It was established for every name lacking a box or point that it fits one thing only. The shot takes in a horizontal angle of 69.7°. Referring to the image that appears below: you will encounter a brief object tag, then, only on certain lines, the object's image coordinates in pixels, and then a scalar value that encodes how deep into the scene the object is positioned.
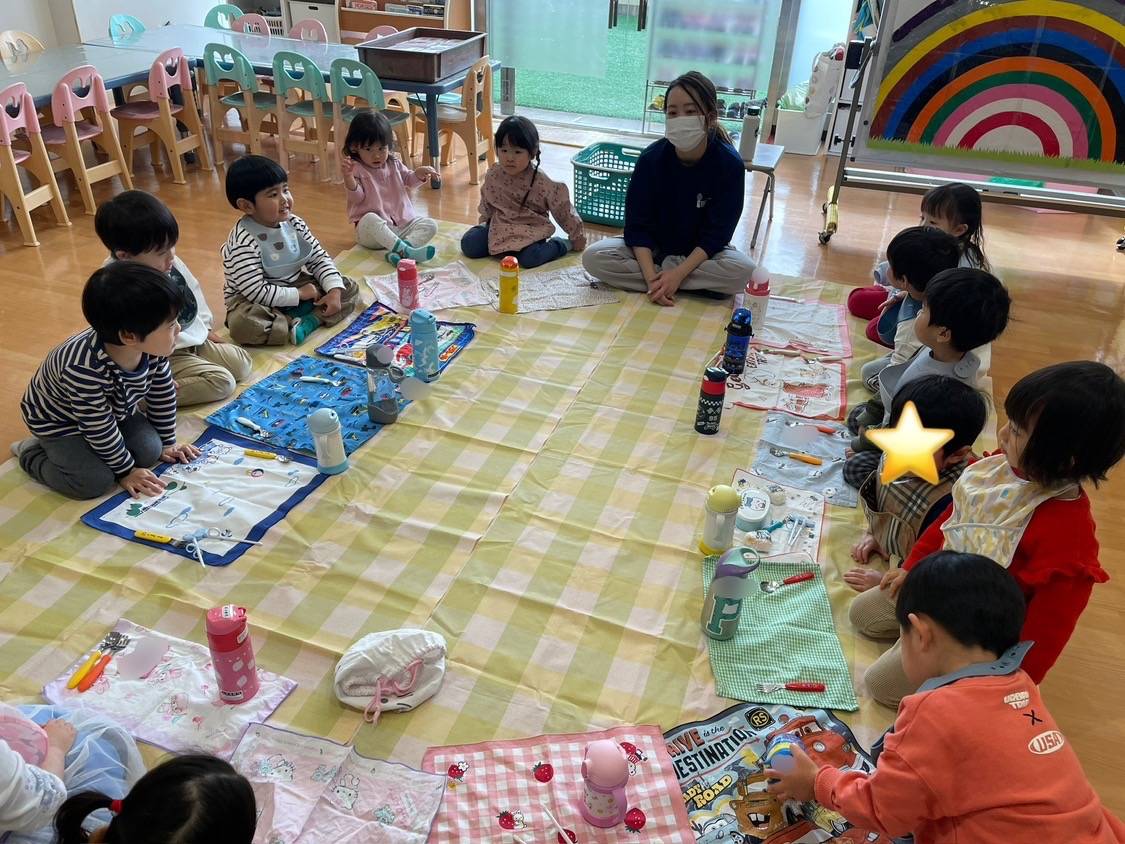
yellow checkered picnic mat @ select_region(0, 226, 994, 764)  1.78
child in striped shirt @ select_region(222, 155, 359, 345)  2.90
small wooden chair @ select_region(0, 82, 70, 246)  3.73
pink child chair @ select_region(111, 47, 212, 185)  4.56
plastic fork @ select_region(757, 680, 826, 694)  1.79
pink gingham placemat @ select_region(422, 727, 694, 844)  1.53
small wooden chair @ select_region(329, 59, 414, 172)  4.45
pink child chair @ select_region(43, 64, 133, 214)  4.04
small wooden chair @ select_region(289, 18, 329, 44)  5.70
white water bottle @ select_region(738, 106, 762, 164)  4.05
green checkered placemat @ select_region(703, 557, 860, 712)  1.79
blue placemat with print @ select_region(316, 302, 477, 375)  2.98
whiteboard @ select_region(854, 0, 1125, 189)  3.79
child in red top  1.44
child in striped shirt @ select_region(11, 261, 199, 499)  1.99
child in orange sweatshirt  1.17
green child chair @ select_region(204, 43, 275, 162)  4.65
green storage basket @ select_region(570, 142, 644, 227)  4.16
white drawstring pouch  1.73
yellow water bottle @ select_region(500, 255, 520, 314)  3.23
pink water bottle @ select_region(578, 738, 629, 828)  1.45
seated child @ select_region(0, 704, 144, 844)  1.21
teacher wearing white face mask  3.19
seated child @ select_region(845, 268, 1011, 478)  2.12
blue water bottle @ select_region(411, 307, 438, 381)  2.76
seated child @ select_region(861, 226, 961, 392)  2.55
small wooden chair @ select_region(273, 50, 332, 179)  4.54
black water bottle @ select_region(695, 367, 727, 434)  2.51
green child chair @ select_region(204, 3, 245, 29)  6.13
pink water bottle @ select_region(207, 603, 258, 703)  1.62
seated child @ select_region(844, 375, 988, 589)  1.86
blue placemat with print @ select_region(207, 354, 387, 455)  2.54
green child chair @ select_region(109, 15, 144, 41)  5.60
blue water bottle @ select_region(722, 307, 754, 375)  2.74
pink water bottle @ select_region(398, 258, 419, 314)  3.23
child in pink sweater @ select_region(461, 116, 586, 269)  3.70
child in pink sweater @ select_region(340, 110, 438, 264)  3.57
